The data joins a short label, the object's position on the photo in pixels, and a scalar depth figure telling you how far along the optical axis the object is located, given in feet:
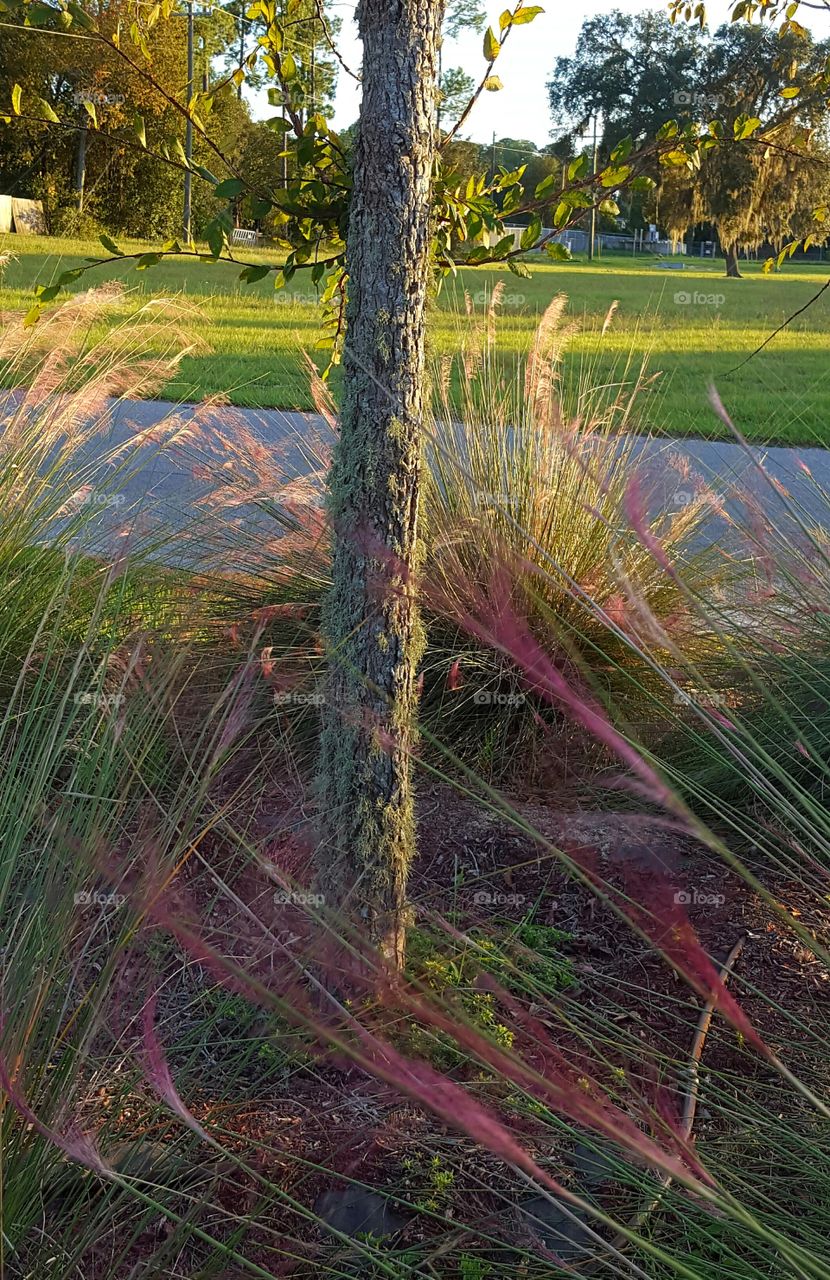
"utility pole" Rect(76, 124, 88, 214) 100.23
